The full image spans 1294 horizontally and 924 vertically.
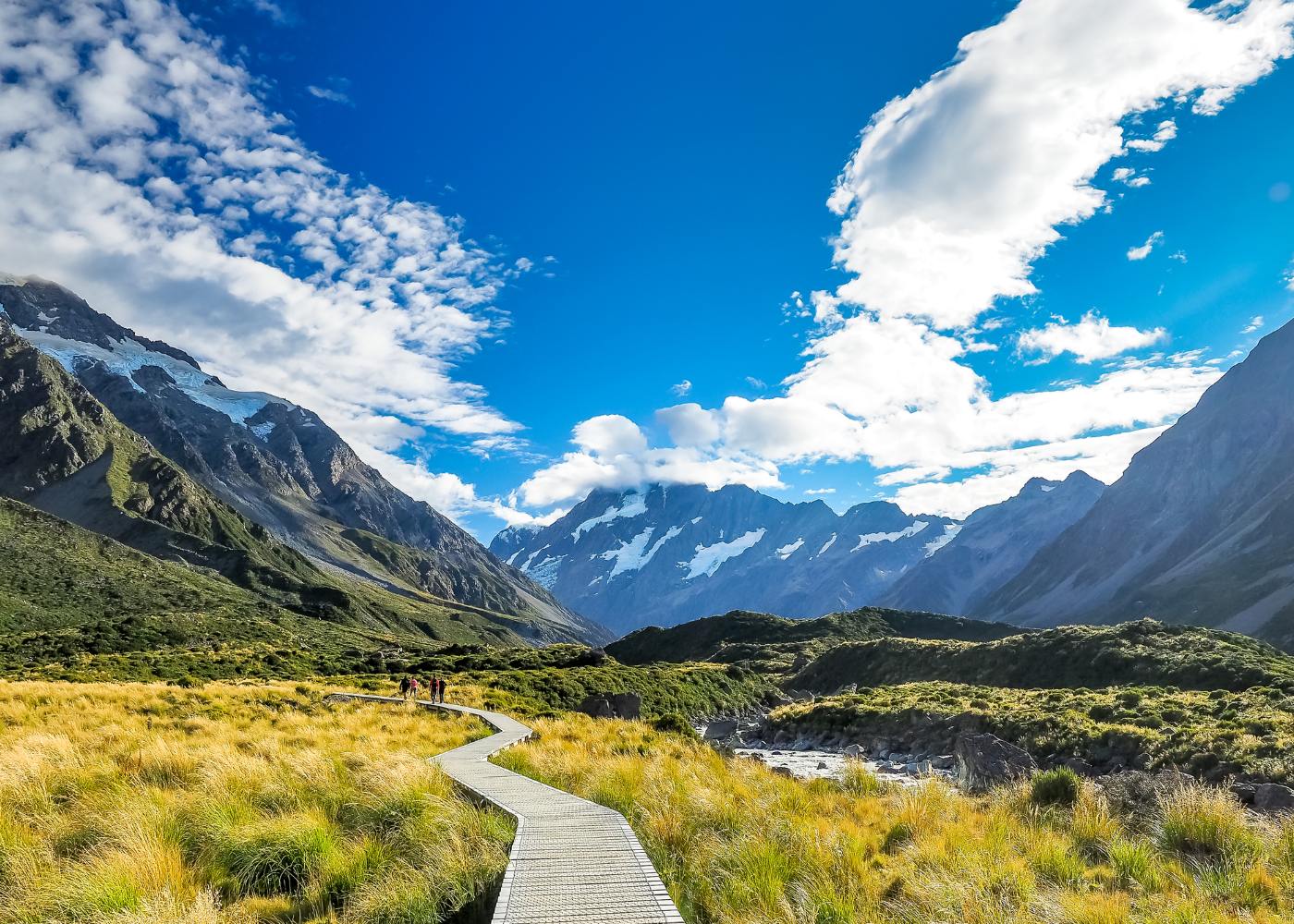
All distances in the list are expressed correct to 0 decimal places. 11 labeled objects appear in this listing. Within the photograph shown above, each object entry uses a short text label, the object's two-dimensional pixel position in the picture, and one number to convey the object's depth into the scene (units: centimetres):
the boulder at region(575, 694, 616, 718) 3431
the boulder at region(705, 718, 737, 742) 3667
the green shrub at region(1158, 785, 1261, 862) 905
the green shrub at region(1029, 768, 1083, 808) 1207
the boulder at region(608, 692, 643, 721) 3475
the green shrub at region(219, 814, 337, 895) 738
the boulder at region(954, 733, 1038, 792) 1558
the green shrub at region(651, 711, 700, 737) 2663
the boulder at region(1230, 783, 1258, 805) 1442
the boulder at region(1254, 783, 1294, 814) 1298
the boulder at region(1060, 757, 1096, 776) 1953
